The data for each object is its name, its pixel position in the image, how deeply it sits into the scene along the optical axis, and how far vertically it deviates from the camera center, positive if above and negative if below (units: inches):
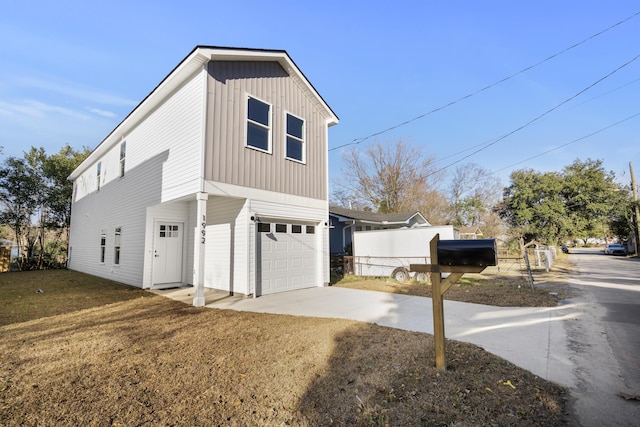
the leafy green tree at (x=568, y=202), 1119.6 +137.4
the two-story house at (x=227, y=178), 297.4 +74.5
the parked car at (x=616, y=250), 1137.1 -53.3
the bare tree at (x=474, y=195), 1337.4 +199.0
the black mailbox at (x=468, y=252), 118.3 -5.7
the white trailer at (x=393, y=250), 471.5 -18.1
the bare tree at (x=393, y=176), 1106.7 +244.2
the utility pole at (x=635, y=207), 968.4 +95.3
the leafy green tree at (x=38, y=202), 686.5 +104.8
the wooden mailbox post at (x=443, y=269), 119.2 -13.1
